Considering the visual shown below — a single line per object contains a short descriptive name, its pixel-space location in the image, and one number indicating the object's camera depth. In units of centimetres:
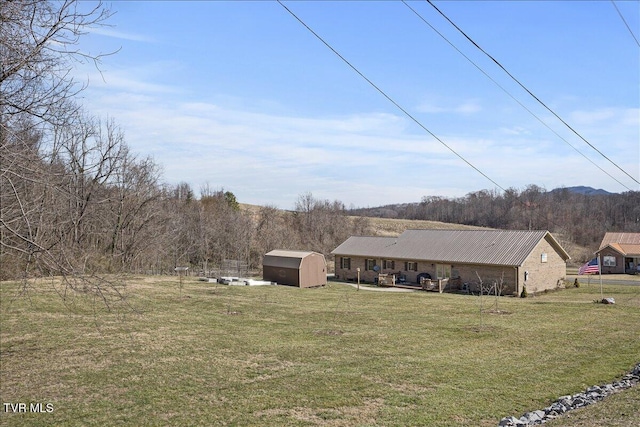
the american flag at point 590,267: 3651
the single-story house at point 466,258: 3491
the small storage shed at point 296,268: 3753
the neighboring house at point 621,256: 4275
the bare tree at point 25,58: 629
